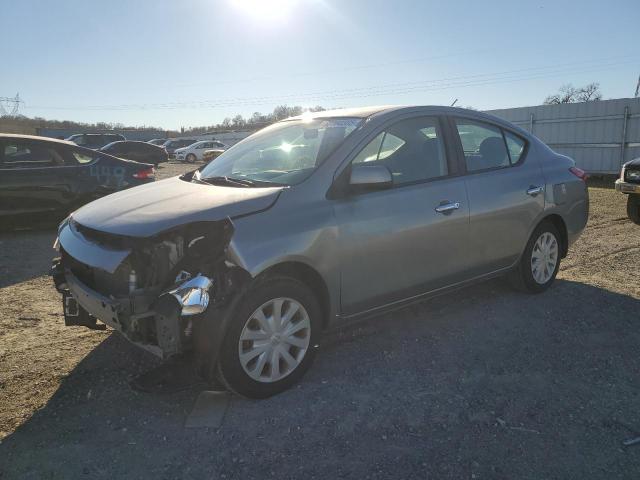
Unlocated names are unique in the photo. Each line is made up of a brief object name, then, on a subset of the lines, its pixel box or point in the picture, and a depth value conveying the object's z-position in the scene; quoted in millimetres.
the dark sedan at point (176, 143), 40772
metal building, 16031
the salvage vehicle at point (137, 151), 23359
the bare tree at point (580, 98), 59175
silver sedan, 2900
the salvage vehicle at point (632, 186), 8336
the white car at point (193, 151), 36188
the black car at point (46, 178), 7270
